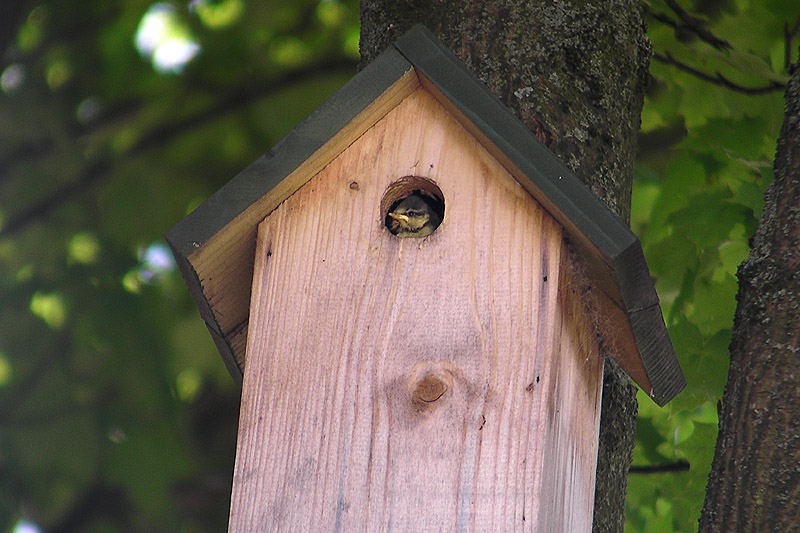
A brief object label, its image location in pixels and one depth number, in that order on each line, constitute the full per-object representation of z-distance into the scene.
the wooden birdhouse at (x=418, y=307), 4.18
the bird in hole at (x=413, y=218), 4.23
